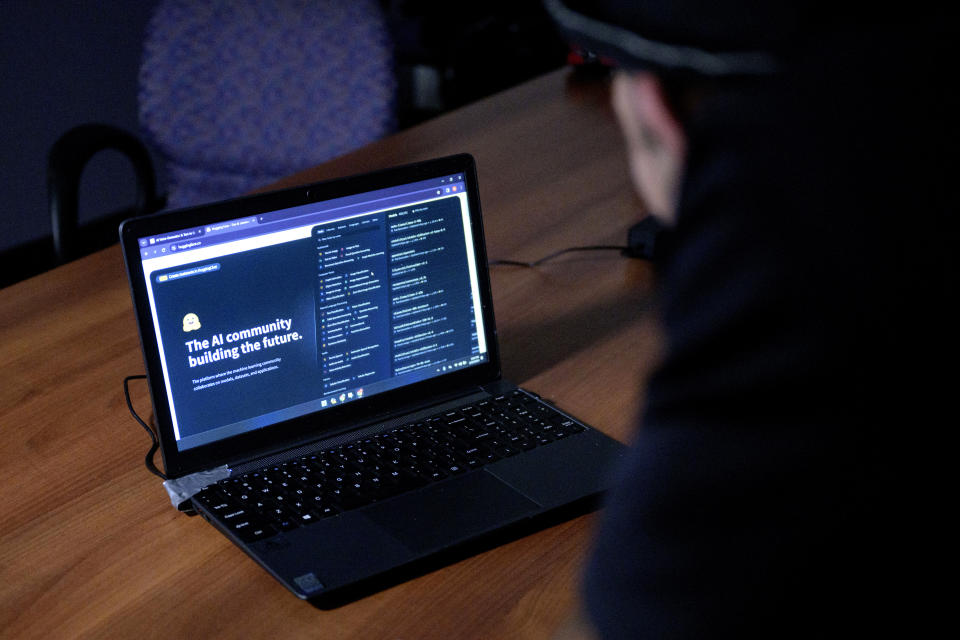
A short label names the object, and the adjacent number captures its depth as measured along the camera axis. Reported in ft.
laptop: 2.98
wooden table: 2.71
